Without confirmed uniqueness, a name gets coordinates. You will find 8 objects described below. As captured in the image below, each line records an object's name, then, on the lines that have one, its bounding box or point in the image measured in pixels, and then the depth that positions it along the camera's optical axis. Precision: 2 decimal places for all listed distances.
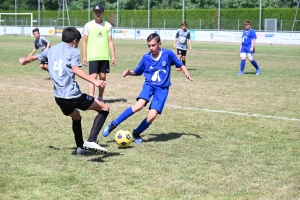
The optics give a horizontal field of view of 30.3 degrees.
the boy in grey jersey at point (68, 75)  6.95
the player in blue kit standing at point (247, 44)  20.19
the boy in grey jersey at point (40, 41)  18.11
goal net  69.56
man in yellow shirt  11.76
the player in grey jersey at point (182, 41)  22.56
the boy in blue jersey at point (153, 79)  8.23
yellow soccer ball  7.81
